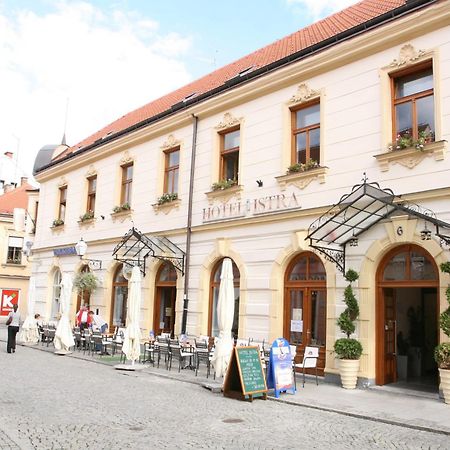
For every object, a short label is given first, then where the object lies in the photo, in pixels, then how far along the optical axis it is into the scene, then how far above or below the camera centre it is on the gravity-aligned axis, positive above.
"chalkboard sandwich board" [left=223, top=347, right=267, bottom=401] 9.52 -1.22
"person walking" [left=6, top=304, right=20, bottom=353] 15.73 -0.87
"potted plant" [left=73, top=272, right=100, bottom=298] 19.29 +0.74
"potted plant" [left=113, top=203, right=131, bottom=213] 18.48 +3.38
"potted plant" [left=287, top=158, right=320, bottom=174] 12.59 +3.47
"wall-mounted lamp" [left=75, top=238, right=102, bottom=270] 18.78 +1.68
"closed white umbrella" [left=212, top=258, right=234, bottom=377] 11.40 -0.32
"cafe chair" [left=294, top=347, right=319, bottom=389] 10.83 -0.95
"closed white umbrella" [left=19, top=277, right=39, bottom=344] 18.89 -1.02
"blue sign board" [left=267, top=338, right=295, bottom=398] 9.94 -1.11
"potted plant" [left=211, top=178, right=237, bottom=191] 14.61 +3.43
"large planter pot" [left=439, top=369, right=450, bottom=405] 9.23 -1.14
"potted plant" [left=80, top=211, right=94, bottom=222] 20.48 +3.35
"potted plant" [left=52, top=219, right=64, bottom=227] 22.51 +3.35
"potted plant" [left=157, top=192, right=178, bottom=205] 16.56 +3.40
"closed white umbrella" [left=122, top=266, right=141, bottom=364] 13.44 -0.50
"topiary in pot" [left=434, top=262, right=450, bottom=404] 9.21 -0.73
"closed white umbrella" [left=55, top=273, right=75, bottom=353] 16.28 -0.87
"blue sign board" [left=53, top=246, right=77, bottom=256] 21.23 +2.06
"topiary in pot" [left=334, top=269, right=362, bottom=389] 10.73 -0.69
